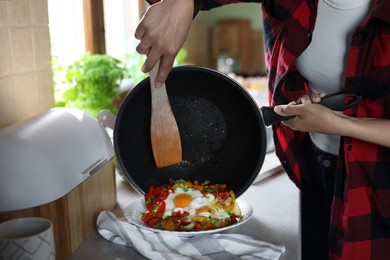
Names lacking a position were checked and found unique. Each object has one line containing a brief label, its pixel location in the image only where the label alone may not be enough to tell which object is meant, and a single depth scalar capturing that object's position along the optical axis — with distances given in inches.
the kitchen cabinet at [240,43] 175.3
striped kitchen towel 36.1
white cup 28.2
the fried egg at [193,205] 38.6
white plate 36.2
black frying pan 41.2
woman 35.5
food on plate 37.8
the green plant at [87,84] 56.1
